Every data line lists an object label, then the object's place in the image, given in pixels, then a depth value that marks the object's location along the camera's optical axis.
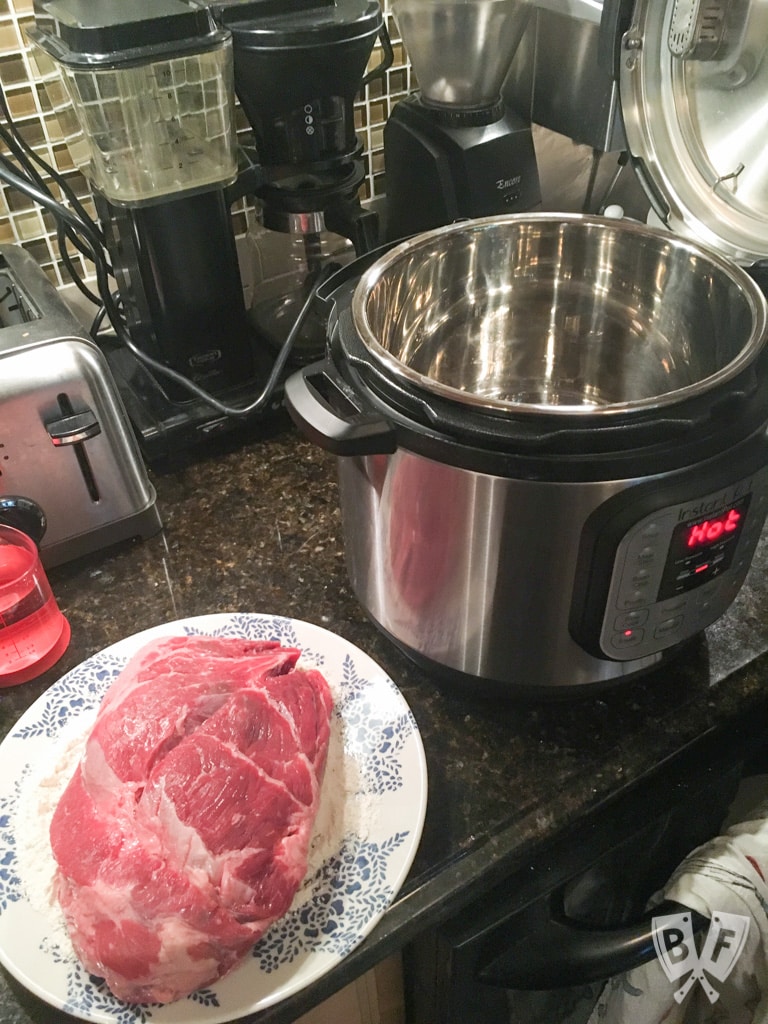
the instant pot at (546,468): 0.49
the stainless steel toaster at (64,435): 0.68
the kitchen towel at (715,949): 0.64
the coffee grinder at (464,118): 0.88
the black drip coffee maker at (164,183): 0.68
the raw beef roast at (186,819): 0.47
